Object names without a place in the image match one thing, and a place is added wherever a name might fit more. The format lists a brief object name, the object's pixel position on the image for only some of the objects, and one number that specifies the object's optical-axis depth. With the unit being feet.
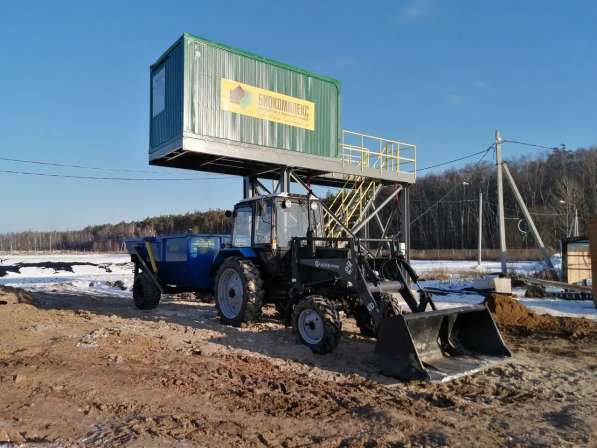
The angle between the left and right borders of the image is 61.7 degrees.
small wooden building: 61.93
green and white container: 43.16
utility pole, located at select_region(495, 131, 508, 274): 64.80
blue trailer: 40.27
